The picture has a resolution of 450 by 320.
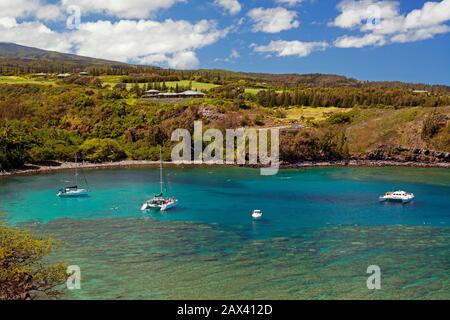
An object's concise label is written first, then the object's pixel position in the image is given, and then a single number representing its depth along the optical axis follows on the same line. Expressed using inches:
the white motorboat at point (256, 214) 2378.2
